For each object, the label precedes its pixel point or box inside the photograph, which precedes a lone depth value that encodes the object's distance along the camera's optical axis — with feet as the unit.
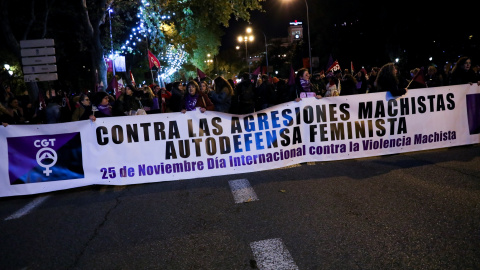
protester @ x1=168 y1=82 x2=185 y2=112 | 33.94
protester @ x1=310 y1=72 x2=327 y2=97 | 36.69
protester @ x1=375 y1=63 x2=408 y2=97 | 24.76
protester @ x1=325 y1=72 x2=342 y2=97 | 36.32
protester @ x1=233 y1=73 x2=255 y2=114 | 33.32
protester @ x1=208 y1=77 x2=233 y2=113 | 30.17
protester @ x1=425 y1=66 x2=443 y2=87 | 37.08
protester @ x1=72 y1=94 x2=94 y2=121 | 25.90
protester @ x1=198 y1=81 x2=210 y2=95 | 32.19
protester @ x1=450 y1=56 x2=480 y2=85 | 29.12
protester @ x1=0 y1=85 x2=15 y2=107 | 35.69
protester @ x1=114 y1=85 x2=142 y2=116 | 32.17
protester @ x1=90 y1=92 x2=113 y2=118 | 26.71
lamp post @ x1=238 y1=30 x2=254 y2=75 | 146.56
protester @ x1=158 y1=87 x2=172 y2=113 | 37.06
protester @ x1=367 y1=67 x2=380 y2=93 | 42.61
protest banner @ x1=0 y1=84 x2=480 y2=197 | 21.95
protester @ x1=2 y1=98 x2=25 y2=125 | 28.43
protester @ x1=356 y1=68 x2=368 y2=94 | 42.75
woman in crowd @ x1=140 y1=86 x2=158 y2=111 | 34.53
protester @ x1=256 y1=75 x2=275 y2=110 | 35.78
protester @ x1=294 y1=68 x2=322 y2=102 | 31.40
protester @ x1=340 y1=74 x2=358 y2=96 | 33.60
